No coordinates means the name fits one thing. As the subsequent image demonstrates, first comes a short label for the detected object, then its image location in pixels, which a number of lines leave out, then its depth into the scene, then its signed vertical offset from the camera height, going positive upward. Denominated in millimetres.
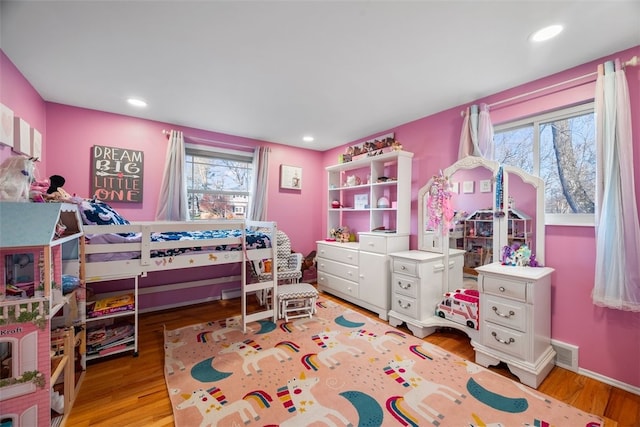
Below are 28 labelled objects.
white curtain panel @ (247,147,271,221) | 3930 +420
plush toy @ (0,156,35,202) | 1404 +178
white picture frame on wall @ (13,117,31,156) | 2035 +619
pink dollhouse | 1282 -585
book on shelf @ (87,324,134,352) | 2125 -1100
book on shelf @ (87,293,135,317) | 2104 -821
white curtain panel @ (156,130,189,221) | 3262 +336
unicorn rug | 1538 -1246
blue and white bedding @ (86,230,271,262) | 2116 -262
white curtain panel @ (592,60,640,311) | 1737 +104
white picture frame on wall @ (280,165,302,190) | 4324 +631
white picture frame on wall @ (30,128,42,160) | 2316 +636
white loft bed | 2076 -362
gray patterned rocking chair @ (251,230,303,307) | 3400 -740
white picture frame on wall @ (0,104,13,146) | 1787 +625
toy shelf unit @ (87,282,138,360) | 2111 -1078
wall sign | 2943 +448
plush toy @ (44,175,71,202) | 1880 +158
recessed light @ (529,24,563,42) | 1612 +1212
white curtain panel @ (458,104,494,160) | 2496 +841
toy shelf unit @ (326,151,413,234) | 3258 +314
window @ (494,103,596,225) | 2039 +518
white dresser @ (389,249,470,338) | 2633 -790
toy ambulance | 2367 -910
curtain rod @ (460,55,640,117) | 1694 +1111
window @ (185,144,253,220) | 3680 +464
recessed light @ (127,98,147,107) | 2680 +1184
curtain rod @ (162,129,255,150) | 3327 +1046
